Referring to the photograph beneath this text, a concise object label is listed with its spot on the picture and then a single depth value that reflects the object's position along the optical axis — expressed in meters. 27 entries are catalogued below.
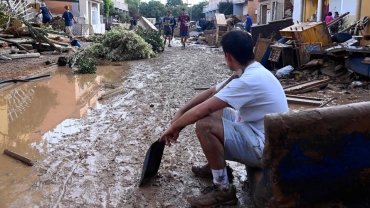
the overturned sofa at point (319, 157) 2.28
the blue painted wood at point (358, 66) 8.44
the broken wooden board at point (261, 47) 11.25
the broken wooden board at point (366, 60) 8.20
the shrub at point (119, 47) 14.28
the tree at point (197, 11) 67.44
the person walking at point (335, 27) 15.55
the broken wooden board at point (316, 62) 9.34
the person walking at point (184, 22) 19.77
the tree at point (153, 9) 63.09
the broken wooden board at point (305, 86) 8.04
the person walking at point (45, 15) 20.72
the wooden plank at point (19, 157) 4.11
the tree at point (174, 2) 82.88
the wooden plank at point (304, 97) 7.31
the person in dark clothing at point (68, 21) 21.81
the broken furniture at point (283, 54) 10.29
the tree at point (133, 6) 60.74
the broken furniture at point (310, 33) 10.16
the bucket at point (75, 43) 18.19
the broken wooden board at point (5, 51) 12.98
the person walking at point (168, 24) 20.06
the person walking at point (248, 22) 25.53
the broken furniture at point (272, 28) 13.31
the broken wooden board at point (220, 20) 22.61
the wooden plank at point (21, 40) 14.11
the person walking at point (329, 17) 16.92
